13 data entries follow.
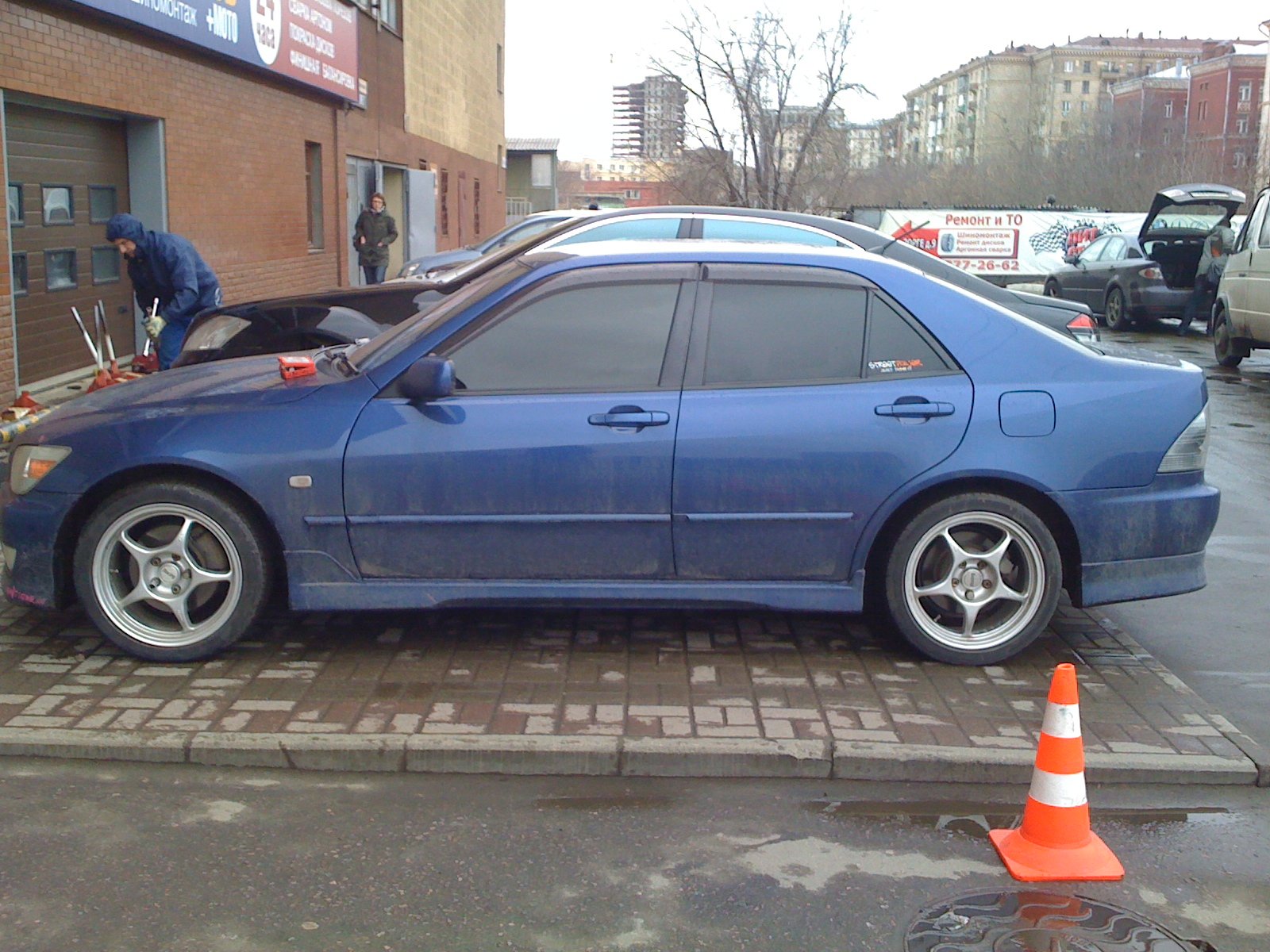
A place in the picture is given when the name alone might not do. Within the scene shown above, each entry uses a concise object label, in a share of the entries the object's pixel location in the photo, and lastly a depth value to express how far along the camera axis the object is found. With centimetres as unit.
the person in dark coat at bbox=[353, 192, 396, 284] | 1931
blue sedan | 506
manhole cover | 337
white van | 1533
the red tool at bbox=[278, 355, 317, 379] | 536
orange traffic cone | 377
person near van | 1945
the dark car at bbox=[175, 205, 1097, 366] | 870
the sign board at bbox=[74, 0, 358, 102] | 1304
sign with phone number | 2892
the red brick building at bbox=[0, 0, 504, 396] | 1112
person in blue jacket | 1051
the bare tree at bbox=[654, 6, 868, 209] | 2750
